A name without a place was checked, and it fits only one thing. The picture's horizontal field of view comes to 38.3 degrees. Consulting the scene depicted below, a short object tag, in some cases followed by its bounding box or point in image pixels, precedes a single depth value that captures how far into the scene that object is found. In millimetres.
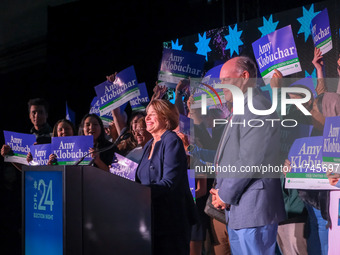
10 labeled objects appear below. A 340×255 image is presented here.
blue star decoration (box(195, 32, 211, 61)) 4352
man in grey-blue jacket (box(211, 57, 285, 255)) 3416
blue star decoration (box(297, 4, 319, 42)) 3604
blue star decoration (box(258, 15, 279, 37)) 3850
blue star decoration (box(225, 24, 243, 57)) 4078
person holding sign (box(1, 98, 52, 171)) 5406
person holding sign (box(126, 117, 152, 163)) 4535
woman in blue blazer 2473
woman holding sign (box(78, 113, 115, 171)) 4805
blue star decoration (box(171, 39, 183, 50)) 4646
